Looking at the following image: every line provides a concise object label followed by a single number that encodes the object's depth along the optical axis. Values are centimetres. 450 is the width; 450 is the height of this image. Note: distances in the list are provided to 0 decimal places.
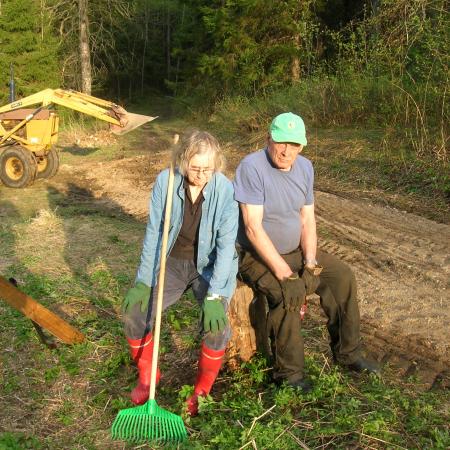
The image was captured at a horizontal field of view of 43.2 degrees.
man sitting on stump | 331
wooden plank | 355
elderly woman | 311
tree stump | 359
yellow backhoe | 994
